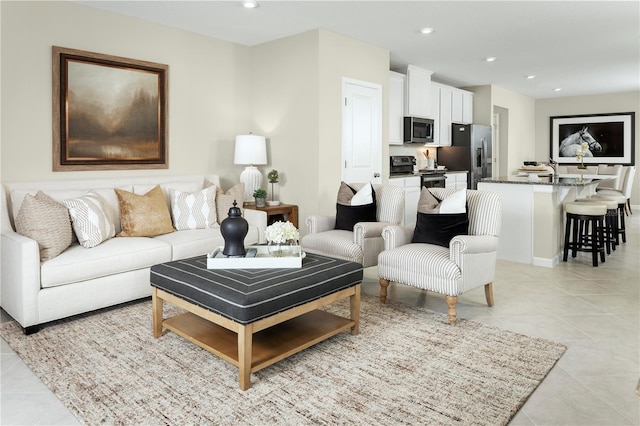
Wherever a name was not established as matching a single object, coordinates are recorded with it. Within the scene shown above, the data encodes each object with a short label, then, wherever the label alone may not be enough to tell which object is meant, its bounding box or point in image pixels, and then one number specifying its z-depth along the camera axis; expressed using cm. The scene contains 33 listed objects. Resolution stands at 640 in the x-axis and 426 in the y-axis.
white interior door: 528
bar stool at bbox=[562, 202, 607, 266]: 489
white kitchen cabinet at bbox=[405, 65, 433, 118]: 663
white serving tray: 275
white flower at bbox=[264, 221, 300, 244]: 307
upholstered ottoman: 230
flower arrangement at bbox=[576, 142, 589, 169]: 592
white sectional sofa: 301
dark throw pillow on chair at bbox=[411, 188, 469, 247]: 344
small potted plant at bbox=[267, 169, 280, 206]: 513
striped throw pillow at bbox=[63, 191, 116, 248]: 345
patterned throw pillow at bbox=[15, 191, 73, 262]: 316
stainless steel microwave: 672
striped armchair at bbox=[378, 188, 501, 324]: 316
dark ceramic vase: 287
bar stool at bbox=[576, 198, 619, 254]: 543
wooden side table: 489
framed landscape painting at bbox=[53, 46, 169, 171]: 400
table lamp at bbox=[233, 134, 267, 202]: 498
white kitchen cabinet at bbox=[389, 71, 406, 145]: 636
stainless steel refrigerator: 800
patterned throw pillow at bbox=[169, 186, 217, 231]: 423
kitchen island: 490
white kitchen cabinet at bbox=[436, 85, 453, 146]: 764
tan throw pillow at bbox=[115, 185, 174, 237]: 387
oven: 698
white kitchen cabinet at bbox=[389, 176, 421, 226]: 655
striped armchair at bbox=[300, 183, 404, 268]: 380
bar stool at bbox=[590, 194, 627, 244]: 591
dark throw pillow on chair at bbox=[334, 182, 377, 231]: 414
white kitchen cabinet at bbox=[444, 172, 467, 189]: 761
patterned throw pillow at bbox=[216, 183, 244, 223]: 447
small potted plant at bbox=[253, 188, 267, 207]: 495
